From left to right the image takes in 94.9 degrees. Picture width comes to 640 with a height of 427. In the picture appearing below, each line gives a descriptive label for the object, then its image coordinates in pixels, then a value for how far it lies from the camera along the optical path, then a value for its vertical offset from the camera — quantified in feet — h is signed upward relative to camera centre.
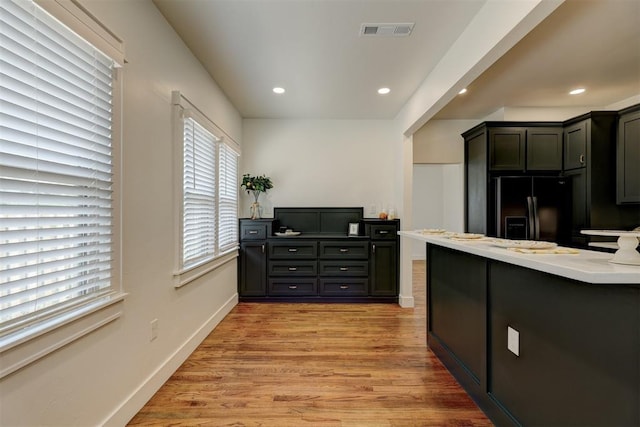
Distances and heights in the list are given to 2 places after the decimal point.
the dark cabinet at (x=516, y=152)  13.08 +2.88
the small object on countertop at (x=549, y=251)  4.68 -0.57
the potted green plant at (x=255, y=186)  14.01 +1.44
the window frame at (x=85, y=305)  3.69 -1.45
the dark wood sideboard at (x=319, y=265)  13.53 -2.27
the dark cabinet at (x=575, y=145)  12.09 +3.02
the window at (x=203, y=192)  8.15 +0.78
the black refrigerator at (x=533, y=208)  12.53 +0.35
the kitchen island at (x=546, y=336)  3.50 -1.88
